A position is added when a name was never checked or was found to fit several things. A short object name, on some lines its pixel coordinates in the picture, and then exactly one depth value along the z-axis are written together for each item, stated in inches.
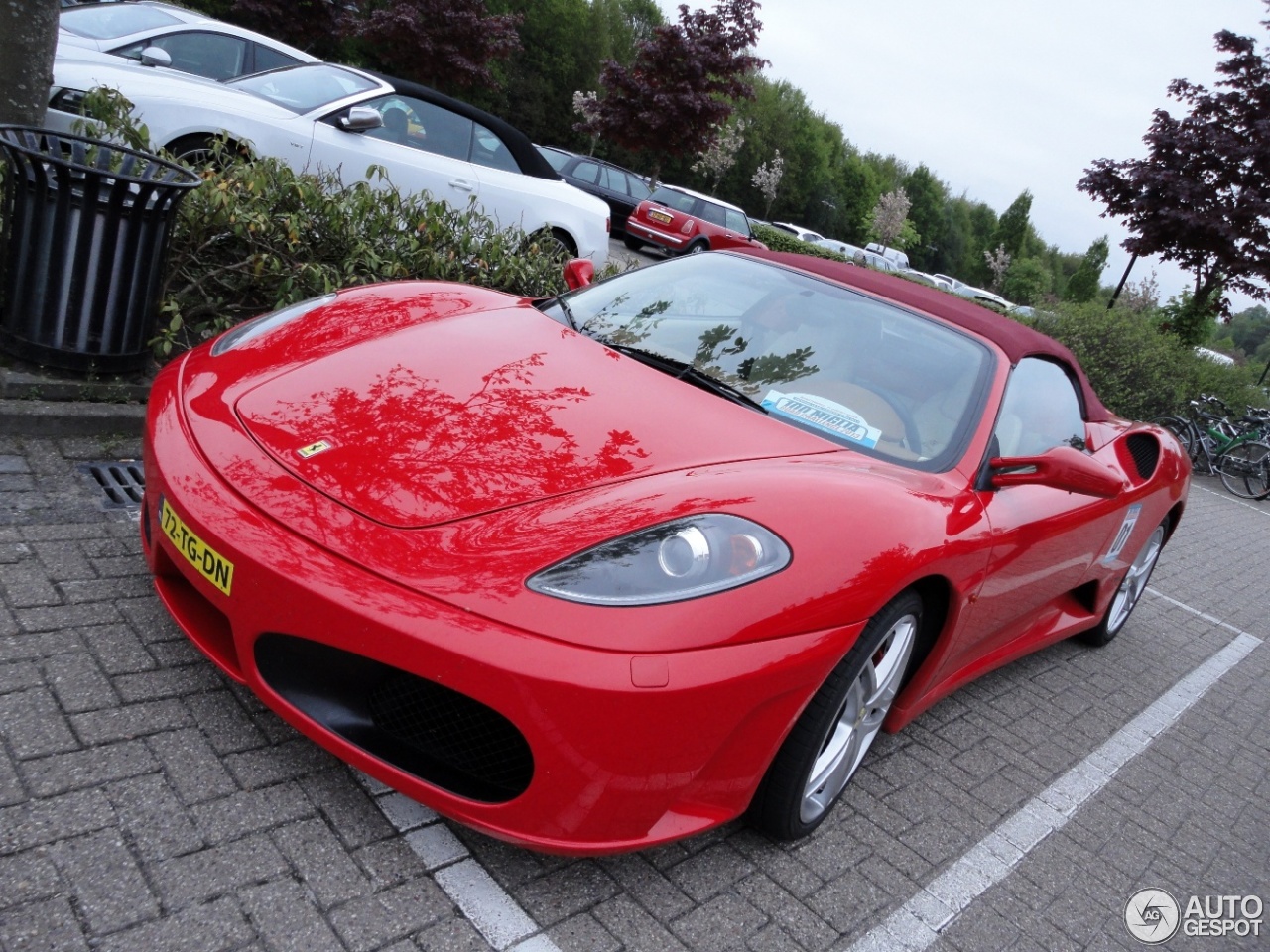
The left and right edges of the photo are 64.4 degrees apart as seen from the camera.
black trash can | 134.4
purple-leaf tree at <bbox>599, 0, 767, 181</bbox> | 745.6
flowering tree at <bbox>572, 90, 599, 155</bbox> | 808.9
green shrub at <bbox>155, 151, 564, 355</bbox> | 168.7
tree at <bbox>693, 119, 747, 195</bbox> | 1529.3
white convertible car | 221.6
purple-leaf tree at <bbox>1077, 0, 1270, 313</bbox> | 599.8
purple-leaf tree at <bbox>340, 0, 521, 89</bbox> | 683.4
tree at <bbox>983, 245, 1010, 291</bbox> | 2170.3
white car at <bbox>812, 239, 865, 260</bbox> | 1107.3
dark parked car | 643.5
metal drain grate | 127.6
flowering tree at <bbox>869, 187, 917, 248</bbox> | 1440.7
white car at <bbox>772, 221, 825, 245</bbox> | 1163.4
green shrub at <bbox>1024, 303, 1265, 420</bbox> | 504.1
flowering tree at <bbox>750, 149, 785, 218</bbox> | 1678.2
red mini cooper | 637.9
